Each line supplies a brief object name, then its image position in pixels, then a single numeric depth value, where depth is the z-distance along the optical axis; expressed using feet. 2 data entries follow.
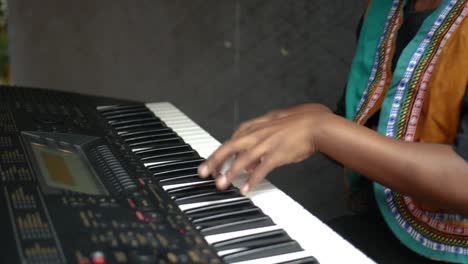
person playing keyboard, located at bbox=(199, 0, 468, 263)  3.33
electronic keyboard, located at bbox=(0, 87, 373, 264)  2.68
